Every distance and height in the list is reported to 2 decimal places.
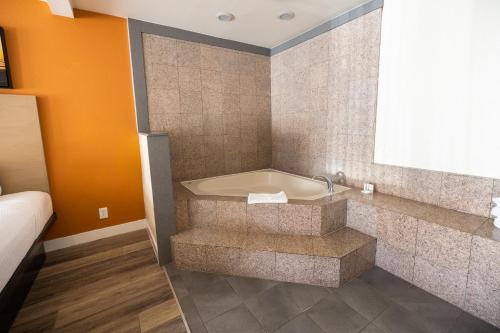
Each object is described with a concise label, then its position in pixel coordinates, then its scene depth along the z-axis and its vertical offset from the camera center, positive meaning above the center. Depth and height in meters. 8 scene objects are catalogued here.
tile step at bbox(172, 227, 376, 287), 1.75 -0.94
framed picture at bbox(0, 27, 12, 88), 1.92 +0.62
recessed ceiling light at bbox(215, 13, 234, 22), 2.37 +1.22
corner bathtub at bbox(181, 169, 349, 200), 2.69 -0.61
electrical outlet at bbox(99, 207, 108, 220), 2.50 -0.79
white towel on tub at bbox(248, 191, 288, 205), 2.05 -0.56
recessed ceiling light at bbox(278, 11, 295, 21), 2.38 +1.22
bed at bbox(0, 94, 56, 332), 1.52 -0.40
